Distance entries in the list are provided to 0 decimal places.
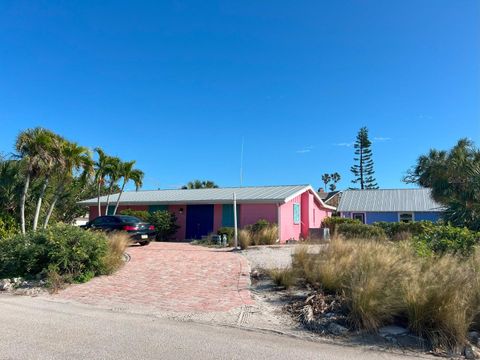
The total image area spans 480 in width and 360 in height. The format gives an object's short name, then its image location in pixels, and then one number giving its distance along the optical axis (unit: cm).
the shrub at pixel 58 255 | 980
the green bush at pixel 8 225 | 1474
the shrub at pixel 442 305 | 508
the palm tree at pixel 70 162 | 1481
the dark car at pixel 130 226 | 1773
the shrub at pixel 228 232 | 1992
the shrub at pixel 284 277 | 830
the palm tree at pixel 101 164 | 2612
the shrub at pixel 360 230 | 1911
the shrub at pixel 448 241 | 851
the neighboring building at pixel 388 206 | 3186
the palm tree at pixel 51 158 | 1405
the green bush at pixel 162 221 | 2350
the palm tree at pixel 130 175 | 2675
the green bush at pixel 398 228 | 2012
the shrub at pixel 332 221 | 2734
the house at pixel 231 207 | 2241
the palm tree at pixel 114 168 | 2630
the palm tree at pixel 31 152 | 1387
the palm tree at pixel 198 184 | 4894
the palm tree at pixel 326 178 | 8312
